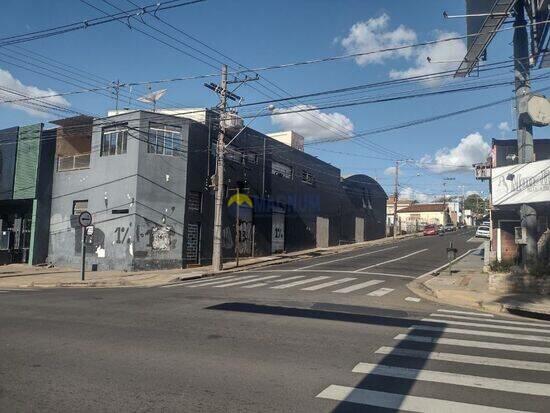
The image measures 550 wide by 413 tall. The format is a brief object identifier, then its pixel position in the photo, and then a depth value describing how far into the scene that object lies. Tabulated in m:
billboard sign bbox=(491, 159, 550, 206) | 18.11
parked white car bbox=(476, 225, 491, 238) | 52.36
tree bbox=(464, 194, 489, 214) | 122.06
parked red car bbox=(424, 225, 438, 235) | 73.94
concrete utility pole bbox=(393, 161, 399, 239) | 63.00
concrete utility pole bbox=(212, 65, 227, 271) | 26.09
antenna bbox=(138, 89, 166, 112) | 30.12
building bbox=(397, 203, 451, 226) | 111.12
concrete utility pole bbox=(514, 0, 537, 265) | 18.28
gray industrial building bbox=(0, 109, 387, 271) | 27.12
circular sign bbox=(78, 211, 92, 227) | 22.83
